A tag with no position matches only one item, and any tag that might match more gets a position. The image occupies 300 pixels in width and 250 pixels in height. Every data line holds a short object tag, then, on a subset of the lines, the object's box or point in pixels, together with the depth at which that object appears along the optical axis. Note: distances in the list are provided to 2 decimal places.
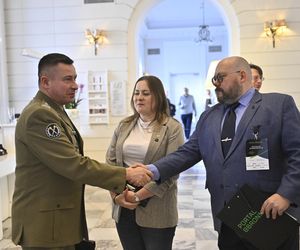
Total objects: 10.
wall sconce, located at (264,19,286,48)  6.22
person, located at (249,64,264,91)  3.08
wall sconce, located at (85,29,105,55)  6.52
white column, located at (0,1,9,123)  6.73
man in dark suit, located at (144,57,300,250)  1.65
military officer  1.51
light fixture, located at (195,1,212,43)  10.08
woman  1.96
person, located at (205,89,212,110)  10.82
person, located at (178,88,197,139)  10.55
